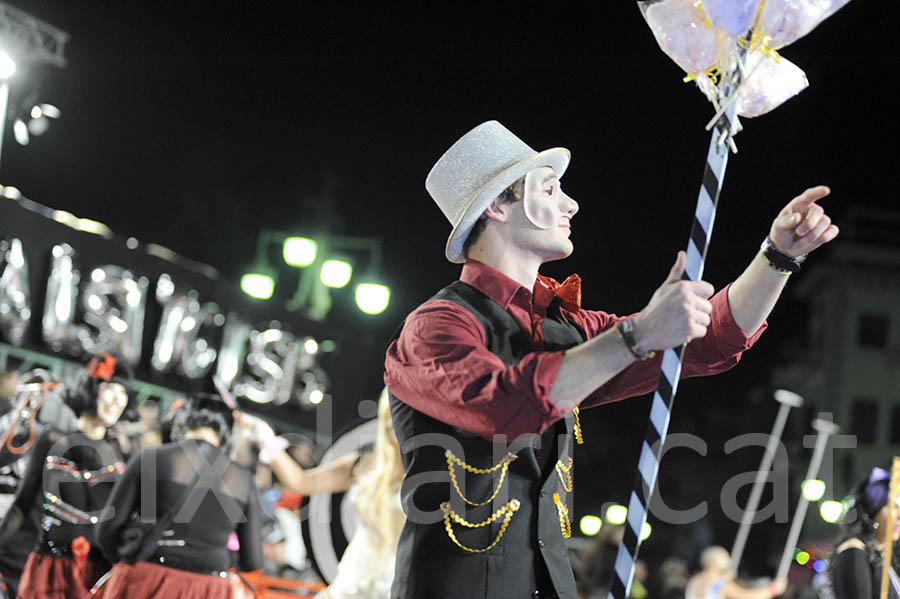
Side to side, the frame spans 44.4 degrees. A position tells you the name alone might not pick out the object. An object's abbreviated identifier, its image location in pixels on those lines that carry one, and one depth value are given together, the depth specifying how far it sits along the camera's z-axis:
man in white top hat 2.30
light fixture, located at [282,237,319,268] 17.84
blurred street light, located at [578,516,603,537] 29.86
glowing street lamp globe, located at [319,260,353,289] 17.66
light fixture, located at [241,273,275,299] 17.52
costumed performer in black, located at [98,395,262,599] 5.71
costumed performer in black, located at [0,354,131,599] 6.51
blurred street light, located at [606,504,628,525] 29.76
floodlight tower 12.08
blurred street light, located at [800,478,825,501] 15.42
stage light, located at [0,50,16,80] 12.08
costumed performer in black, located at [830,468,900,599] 5.56
